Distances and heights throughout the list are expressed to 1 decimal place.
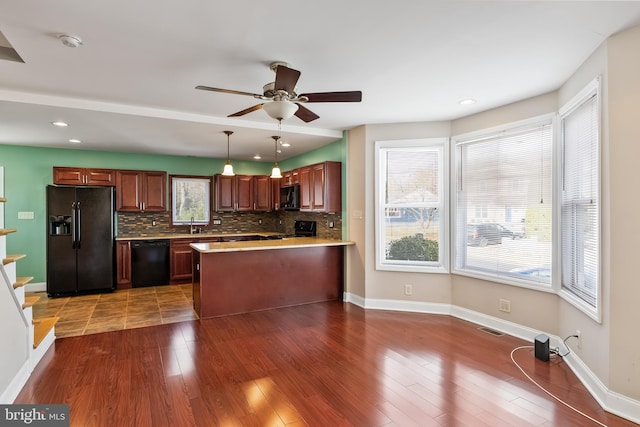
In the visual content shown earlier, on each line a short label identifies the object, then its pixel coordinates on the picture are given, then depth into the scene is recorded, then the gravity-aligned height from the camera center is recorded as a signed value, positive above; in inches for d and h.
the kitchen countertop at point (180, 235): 238.3 -16.9
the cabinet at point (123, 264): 226.5 -34.1
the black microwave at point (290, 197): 227.7 +10.5
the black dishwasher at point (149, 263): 231.1 -34.3
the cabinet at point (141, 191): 236.2 +15.9
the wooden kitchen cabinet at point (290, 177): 229.3 +24.7
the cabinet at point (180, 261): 239.9 -34.1
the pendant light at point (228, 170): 174.7 +22.1
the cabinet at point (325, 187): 195.2 +15.0
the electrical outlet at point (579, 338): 107.3 -40.3
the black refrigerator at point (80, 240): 206.8 -16.6
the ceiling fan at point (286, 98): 99.8 +34.8
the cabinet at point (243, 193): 266.5 +15.6
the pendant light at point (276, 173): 182.7 +21.3
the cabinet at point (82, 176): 222.5 +24.8
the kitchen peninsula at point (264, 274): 165.5 -32.5
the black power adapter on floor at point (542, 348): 116.3 -47.1
